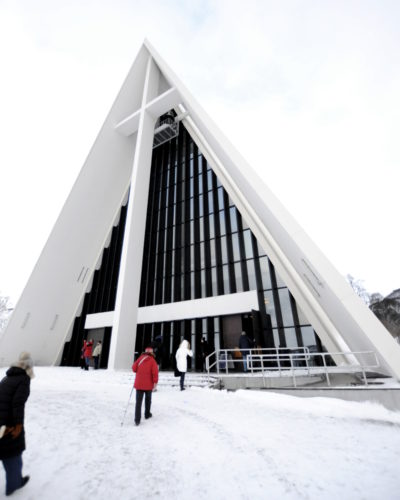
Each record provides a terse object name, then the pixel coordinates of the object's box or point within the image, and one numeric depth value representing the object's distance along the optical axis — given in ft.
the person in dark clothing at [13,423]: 6.91
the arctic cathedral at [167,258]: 38.32
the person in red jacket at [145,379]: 13.14
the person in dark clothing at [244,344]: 29.44
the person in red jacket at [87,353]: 40.32
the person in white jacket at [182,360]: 21.90
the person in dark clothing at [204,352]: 38.60
